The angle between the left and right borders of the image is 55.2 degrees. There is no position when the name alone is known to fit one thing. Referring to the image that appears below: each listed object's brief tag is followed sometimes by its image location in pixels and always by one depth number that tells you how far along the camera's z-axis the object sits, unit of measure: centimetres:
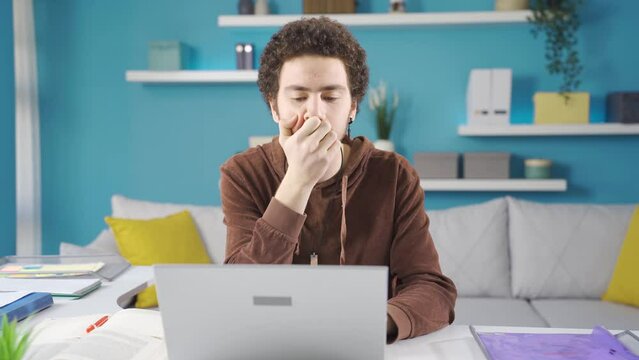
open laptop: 76
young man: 122
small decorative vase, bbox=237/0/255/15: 334
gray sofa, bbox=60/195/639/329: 261
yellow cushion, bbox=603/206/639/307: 248
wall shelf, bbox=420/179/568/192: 319
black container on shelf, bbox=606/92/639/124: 313
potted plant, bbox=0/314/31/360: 76
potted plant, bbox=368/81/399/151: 333
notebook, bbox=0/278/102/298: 138
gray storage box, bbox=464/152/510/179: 323
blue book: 116
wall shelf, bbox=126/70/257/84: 335
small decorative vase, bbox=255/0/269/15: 334
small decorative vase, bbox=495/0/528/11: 319
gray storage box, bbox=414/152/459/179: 326
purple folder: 95
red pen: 108
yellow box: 319
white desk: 100
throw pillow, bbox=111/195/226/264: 280
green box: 336
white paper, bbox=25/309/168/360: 94
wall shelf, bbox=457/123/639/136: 315
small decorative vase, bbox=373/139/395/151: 330
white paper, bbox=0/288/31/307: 121
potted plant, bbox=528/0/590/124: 312
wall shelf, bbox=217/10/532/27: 318
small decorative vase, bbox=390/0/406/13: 326
